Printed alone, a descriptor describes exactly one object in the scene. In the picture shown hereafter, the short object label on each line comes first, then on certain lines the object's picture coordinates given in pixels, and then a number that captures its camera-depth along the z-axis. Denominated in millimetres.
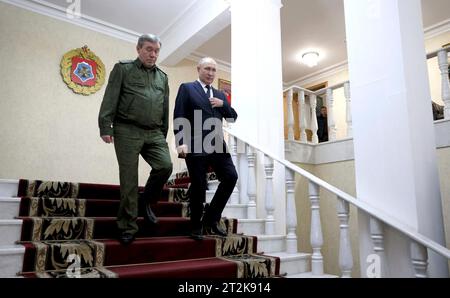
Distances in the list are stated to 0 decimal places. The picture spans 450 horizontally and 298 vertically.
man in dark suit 2557
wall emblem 5373
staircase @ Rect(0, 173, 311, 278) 1943
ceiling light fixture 6949
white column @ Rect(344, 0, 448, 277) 2178
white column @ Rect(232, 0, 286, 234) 3697
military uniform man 2254
